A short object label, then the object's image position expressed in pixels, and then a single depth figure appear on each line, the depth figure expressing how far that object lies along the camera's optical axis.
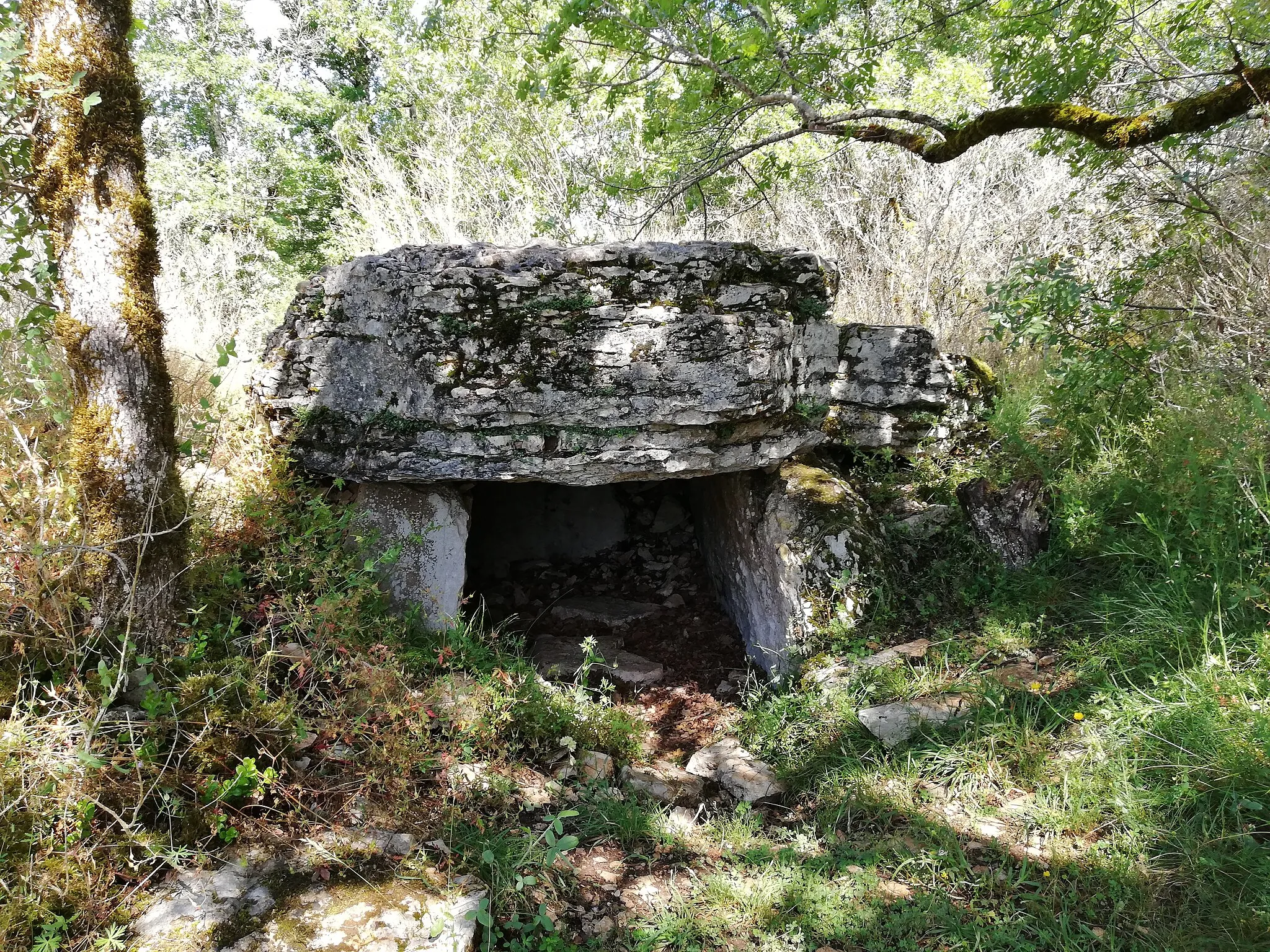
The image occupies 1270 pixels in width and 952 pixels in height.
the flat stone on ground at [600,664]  4.65
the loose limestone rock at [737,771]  3.46
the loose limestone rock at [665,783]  3.45
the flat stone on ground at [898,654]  3.78
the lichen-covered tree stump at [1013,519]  4.14
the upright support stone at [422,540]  4.12
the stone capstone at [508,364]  4.00
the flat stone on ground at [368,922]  2.27
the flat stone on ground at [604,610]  5.58
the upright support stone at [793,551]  4.22
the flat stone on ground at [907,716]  3.34
